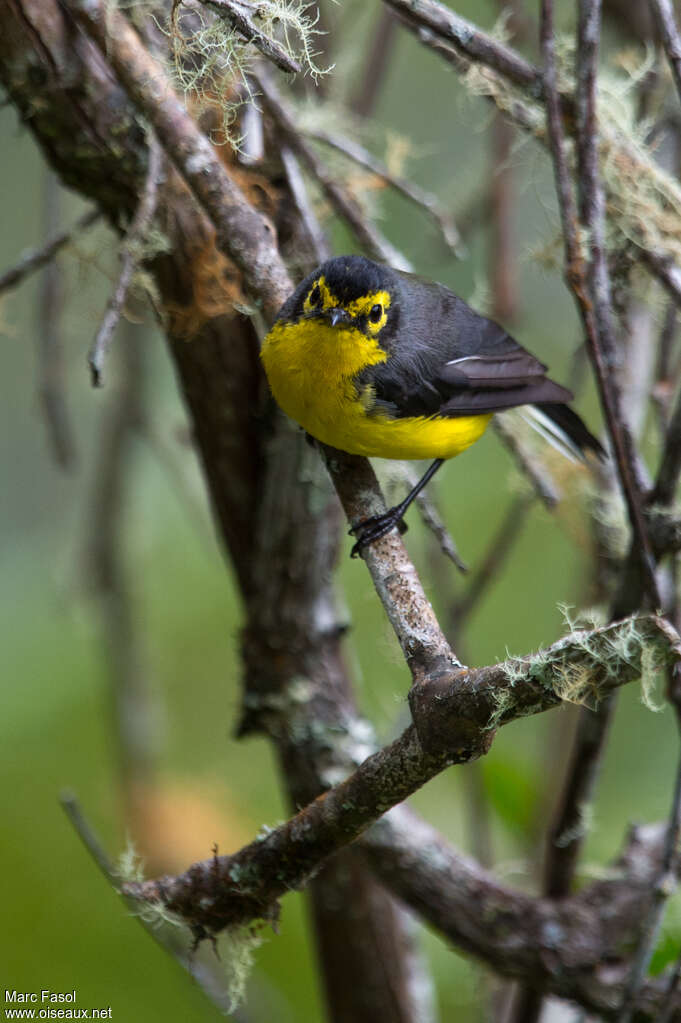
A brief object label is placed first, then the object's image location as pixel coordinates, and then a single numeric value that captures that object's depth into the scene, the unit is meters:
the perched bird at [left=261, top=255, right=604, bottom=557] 4.54
